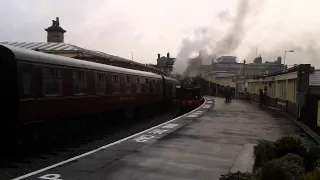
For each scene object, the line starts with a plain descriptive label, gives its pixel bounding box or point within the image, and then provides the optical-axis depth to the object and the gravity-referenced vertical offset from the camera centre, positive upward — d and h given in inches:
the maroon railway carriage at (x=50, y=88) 395.9 +3.3
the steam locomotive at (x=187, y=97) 1242.6 -25.0
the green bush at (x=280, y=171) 221.1 -52.2
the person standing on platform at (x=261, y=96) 1395.2 -25.3
